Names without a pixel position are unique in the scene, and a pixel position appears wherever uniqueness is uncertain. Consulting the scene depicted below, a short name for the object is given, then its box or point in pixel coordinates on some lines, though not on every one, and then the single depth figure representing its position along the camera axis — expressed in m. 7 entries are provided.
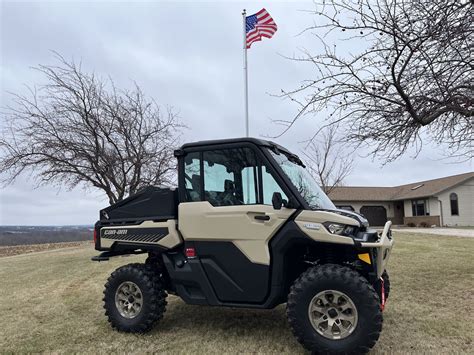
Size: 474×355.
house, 33.59
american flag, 14.97
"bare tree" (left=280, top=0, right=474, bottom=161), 6.06
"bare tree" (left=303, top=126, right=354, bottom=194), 26.47
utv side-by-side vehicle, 4.03
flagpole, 15.30
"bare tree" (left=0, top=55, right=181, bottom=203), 13.67
